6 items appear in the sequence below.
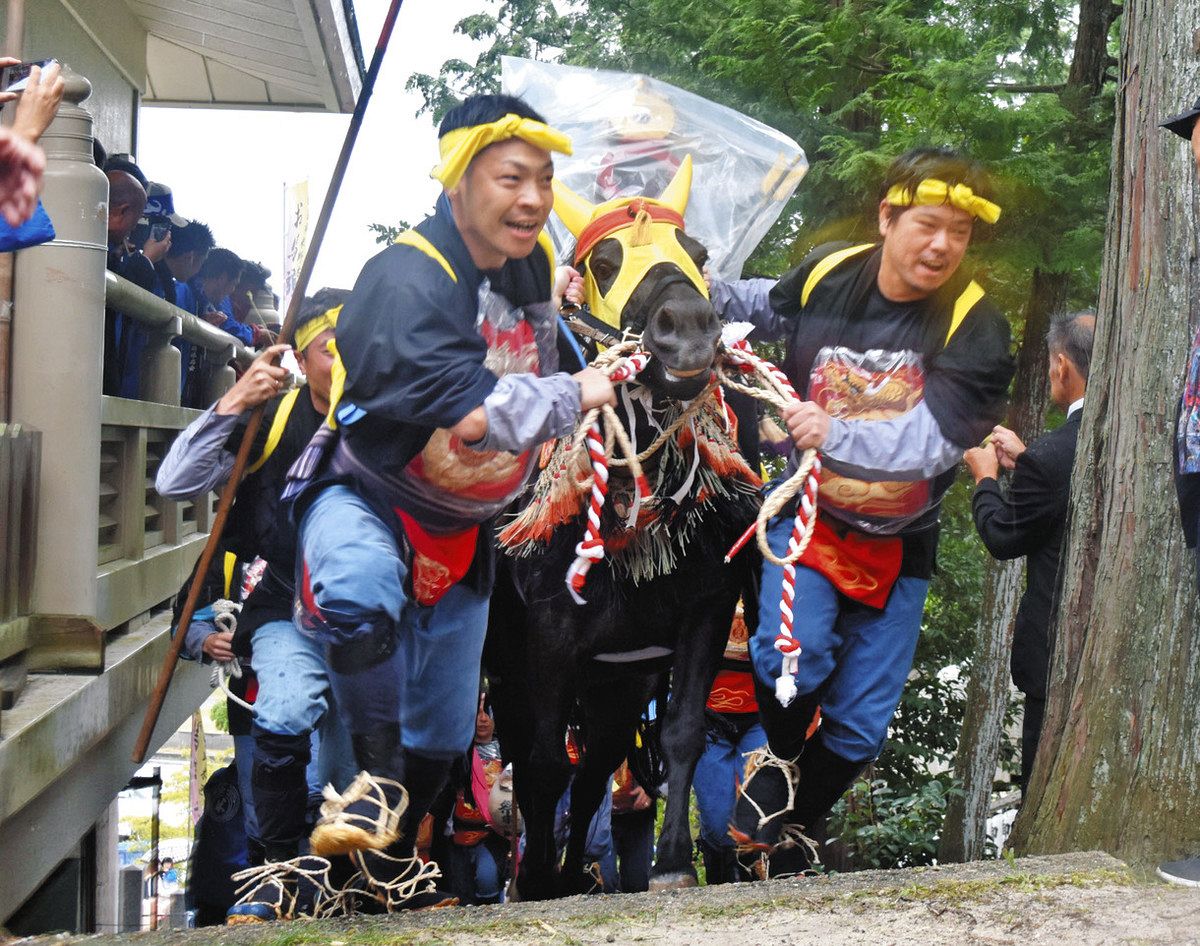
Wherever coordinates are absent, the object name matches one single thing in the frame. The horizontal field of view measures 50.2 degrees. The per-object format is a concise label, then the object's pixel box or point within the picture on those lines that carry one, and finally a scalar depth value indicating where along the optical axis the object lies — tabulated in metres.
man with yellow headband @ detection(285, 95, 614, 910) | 3.22
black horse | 3.63
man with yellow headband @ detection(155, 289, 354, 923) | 3.50
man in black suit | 3.98
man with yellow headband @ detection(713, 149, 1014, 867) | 3.80
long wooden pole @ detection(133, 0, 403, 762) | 3.54
